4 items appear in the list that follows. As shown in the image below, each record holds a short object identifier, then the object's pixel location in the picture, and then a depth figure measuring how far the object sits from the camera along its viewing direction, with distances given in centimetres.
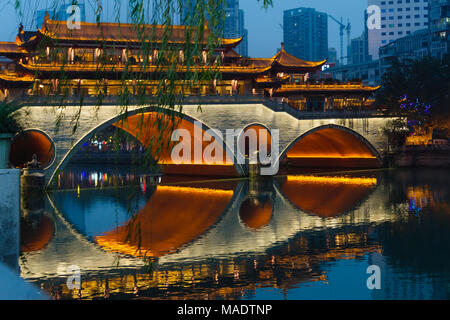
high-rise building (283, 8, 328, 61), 18162
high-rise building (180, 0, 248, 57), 17475
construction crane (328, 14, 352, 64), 16050
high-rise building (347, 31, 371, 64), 13862
